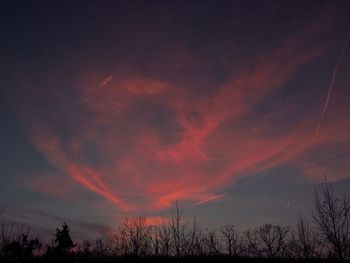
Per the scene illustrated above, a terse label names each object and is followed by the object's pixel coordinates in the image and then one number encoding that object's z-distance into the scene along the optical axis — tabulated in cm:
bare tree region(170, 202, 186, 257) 3847
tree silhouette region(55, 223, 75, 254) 2528
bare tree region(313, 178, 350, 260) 3172
